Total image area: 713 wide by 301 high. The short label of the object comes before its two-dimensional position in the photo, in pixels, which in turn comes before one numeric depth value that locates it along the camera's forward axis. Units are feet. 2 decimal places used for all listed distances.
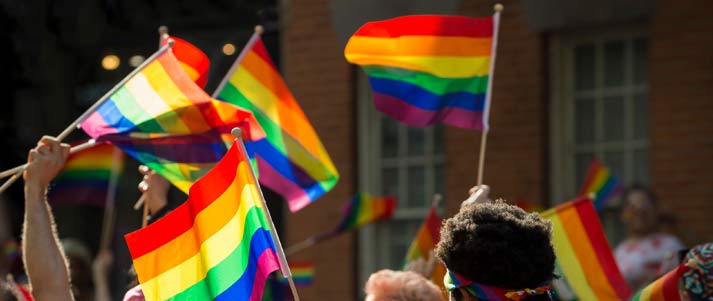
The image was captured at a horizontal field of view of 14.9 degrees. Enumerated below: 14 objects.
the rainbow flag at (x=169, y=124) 37.86
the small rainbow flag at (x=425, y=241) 42.19
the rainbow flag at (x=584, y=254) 38.56
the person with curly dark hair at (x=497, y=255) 23.16
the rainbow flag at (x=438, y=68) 41.34
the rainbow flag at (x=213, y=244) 29.89
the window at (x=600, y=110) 60.29
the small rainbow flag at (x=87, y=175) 59.69
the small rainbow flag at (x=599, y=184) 56.05
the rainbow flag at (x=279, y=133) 42.71
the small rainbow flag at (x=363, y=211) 56.84
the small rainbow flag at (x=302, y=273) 59.92
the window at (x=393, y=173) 66.68
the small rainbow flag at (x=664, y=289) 32.09
